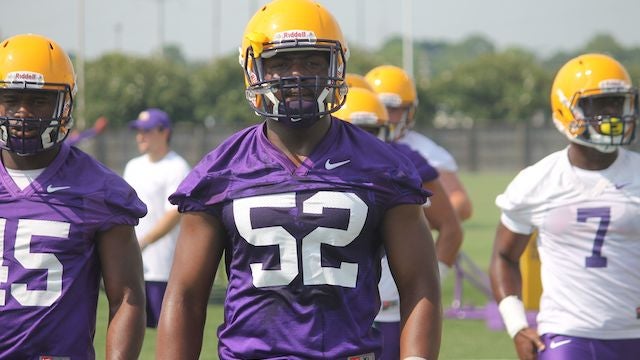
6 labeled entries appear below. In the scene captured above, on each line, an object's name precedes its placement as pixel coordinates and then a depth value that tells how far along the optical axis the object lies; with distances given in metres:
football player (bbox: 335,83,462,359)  12.37
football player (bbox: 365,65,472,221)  16.06
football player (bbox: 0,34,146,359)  8.48
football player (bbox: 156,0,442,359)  7.22
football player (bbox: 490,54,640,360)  11.02
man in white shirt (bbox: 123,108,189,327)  19.30
